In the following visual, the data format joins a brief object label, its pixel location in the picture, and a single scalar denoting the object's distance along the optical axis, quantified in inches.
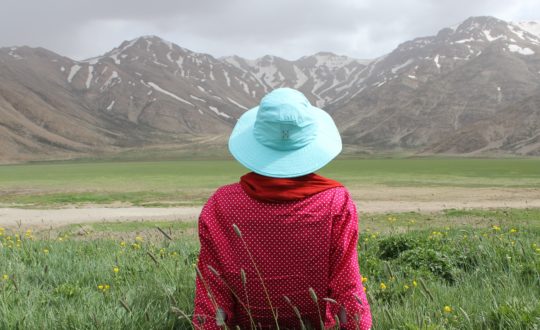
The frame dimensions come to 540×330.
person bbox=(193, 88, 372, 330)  114.3
